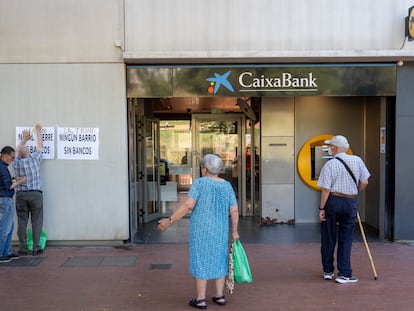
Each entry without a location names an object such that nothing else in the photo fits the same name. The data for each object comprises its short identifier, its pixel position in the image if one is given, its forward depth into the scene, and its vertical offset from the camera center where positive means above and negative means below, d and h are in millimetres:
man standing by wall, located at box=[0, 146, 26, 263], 6090 -866
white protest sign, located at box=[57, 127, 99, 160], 6973 +28
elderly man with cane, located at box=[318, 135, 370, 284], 5195 -726
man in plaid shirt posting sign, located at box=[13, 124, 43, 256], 6418 -776
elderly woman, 4316 -792
